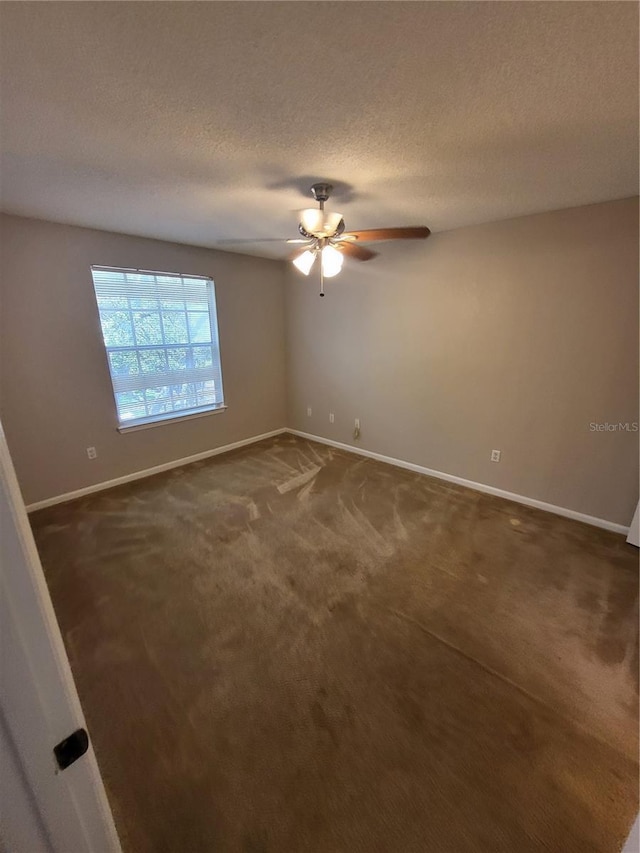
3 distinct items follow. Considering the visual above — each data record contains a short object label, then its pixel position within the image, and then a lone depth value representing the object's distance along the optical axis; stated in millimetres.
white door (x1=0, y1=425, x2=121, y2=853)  432
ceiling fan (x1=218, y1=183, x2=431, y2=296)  1825
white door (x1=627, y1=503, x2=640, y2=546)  2334
